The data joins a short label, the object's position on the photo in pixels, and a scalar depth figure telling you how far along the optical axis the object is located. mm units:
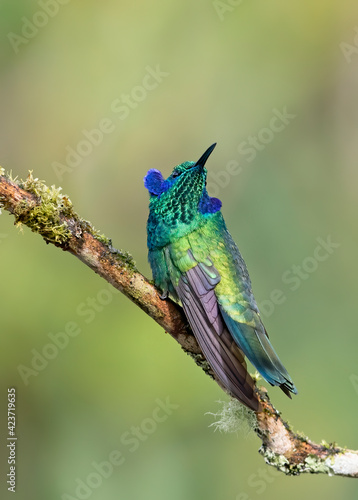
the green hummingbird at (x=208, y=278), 5773
